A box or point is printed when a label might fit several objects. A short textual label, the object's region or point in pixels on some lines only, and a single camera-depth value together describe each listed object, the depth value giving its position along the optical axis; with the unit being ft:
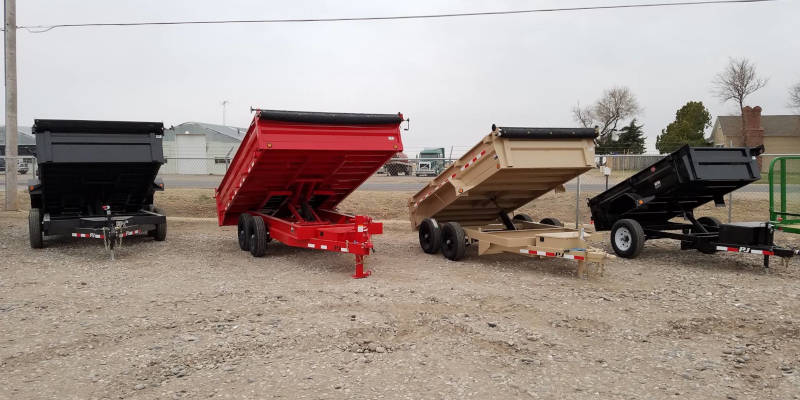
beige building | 149.59
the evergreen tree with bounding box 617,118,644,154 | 182.93
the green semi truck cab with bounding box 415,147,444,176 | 101.71
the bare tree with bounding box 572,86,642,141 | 202.39
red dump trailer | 28.19
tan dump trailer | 28.40
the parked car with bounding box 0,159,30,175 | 101.65
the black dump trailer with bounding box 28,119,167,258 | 33.09
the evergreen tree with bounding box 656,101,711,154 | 174.93
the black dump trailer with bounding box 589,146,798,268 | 29.63
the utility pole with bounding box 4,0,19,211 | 54.75
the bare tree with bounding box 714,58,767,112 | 162.61
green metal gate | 31.24
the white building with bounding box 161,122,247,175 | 127.03
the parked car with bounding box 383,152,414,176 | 100.06
